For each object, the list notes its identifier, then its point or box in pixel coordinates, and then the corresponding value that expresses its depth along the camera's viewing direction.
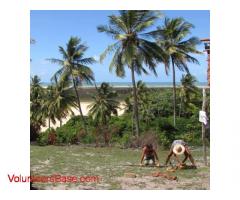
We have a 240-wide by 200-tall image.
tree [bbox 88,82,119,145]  20.27
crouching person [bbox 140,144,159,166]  9.16
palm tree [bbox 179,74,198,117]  24.93
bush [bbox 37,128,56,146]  14.41
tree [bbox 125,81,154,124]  21.94
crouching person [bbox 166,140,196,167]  8.80
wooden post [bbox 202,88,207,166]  8.59
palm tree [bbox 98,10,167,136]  12.43
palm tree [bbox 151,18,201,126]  13.45
